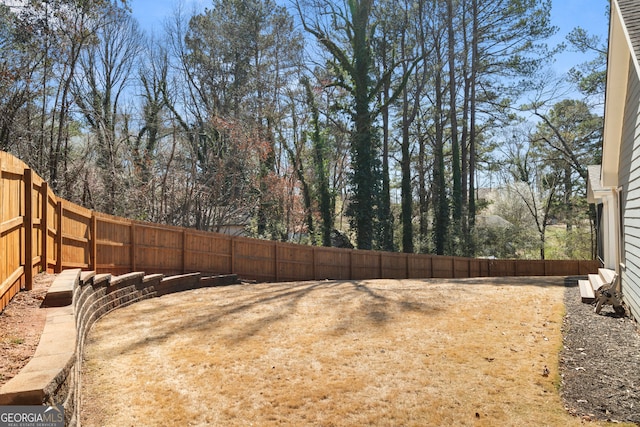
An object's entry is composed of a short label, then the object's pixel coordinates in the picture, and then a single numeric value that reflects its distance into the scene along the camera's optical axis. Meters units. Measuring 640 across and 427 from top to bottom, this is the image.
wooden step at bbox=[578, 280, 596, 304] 7.86
